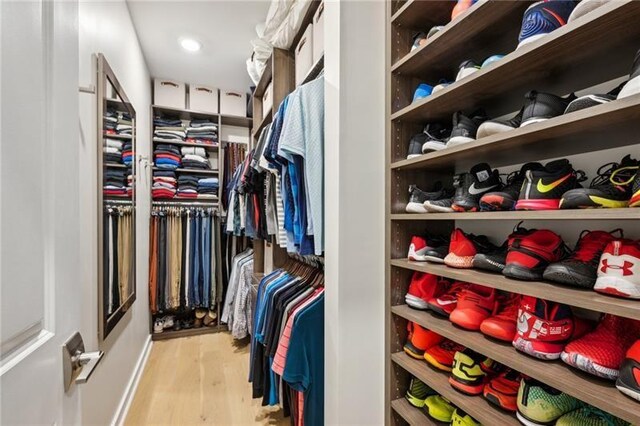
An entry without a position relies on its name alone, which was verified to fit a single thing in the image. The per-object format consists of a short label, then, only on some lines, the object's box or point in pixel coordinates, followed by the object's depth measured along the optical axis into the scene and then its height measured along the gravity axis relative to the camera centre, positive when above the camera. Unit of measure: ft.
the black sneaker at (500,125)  2.56 +0.79
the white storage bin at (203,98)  10.05 +4.17
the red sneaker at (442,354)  3.18 -1.65
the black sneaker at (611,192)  1.99 +0.14
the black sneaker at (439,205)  3.14 +0.08
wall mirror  4.32 +0.25
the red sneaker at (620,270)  1.85 -0.41
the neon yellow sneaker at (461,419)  2.88 -2.17
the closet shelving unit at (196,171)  9.55 +1.60
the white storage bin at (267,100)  6.19 +2.77
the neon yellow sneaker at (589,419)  2.05 -1.55
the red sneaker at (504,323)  2.58 -1.05
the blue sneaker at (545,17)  2.19 +1.54
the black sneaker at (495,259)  2.72 -0.47
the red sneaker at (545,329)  2.27 -0.97
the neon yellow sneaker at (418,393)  3.46 -2.26
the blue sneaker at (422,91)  3.37 +1.46
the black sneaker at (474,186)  2.86 +0.26
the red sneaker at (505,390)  2.53 -1.67
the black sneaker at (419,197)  3.36 +0.18
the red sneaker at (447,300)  3.17 -1.03
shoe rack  1.95 +0.64
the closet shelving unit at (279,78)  4.78 +2.80
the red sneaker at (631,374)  1.74 -1.05
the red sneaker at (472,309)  2.83 -1.01
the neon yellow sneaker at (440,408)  3.18 -2.27
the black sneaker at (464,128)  2.90 +0.87
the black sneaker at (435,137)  3.21 +0.90
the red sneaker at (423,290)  3.44 -0.98
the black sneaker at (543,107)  2.27 +0.85
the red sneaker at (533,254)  2.40 -0.38
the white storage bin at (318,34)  4.32 +2.82
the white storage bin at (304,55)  4.77 +2.83
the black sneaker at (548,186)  2.31 +0.21
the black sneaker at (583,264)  2.13 -0.42
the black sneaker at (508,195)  2.60 +0.15
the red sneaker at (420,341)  3.40 -1.57
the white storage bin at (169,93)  9.62 +4.17
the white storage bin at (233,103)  10.46 +4.15
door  1.24 +0.04
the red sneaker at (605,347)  1.97 -1.00
